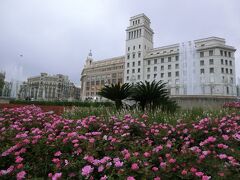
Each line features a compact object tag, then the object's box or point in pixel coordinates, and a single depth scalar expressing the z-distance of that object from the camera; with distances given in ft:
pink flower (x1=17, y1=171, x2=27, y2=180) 7.88
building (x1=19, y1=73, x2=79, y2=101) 476.13
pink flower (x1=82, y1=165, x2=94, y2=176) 7.91
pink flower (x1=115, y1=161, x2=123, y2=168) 8.38
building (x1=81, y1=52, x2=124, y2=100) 284.41
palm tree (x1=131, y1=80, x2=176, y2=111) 39.11
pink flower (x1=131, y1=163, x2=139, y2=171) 8.00
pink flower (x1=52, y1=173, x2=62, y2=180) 7.65
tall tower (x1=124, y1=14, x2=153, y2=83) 244.22
